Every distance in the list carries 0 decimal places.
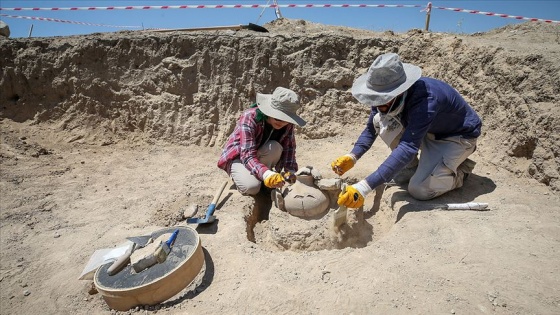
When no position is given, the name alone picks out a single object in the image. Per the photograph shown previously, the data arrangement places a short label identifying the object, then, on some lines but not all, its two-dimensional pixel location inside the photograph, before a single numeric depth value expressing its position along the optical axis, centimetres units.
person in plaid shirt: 324
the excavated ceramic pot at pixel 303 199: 324
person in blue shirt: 274
